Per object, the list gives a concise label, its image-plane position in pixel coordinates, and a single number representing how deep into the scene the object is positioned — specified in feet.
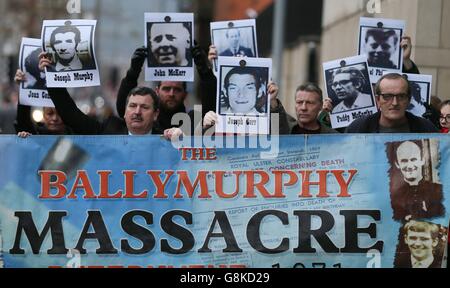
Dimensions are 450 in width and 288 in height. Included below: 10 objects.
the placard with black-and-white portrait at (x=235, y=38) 55.67
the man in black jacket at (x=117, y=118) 48.83
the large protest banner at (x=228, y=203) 45.09
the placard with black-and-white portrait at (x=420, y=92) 56.49
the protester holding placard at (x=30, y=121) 55.16
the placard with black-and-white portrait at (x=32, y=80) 55.21
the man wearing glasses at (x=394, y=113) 47.21
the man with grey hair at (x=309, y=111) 51.37
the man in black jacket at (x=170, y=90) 54.60
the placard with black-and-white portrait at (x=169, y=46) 55.47
